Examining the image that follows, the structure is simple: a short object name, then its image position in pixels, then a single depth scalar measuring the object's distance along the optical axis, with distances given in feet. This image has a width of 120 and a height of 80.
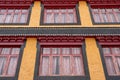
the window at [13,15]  35.15
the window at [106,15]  34.91
